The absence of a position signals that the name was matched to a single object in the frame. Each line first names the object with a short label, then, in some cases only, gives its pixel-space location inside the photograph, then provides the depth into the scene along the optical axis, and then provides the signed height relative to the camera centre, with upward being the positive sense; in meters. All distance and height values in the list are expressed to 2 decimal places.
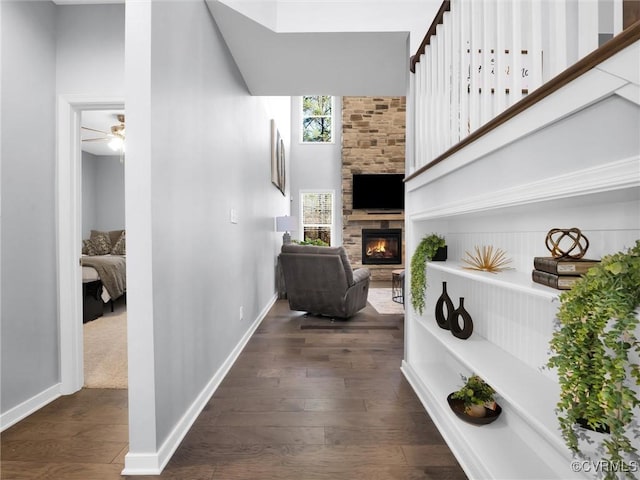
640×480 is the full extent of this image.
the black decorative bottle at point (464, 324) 1.77 -0.50
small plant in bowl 1.63 -0.84
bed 3.94 -0.61
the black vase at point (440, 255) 2.12 -0.14
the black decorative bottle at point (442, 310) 1.94 -0.47
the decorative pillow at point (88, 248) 5.69 -0.24
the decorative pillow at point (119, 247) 5.66 -0.23
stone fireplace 7.53 +2.19
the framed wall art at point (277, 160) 4.72 +1.21
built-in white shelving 0.77 +0.04
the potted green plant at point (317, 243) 5.32 -0.15
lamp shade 5.11 +0.16
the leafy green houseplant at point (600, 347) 0.69 -0.26
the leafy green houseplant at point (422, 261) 2.07 -0.17
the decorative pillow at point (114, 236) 5.89 -0.03
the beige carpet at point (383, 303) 4.38 -1.03
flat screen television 7.38 +0.98
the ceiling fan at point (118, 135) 4.45 +1.38
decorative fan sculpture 1.55 -0.13
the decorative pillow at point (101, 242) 5.72 -0.14
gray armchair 3.77 -0.55
